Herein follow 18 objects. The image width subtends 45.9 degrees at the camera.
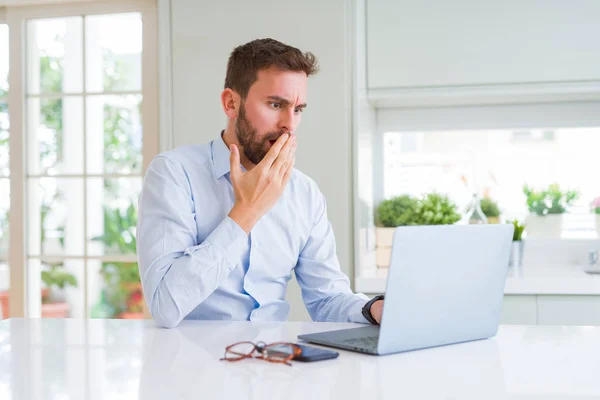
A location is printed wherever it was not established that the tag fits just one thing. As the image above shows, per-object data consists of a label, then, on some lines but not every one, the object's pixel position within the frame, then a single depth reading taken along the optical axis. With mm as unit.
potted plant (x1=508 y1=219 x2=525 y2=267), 3293
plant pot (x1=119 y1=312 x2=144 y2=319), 3600
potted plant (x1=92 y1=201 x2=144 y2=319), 3475
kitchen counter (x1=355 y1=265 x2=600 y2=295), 2805
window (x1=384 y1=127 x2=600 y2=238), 3533
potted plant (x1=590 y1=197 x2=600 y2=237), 3480
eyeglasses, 1228
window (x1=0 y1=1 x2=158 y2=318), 3459
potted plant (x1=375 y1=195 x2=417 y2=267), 3396
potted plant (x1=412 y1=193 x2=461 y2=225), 3373
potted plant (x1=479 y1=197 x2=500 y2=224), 3541
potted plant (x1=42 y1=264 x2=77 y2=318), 3498
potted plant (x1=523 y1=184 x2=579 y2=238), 3512
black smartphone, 1228
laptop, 1276
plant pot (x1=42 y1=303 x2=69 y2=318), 3523
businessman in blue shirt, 1671
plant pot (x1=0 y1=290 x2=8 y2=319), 3705
